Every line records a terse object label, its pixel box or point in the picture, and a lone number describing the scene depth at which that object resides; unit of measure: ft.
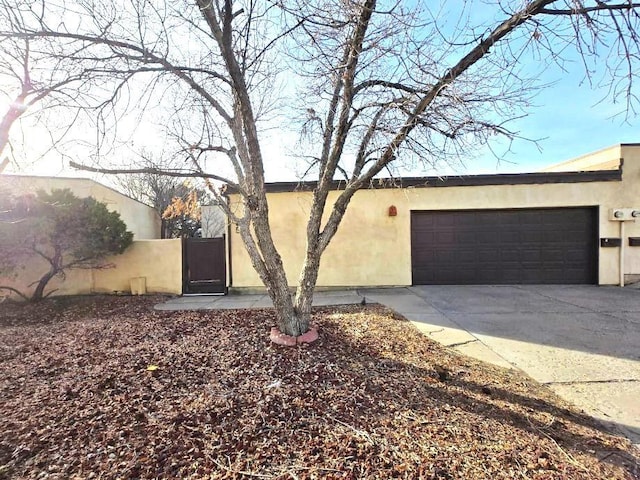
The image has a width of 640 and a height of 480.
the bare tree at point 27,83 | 12.15
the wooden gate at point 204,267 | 28.66
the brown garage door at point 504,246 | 28.04
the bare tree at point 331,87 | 10.29
